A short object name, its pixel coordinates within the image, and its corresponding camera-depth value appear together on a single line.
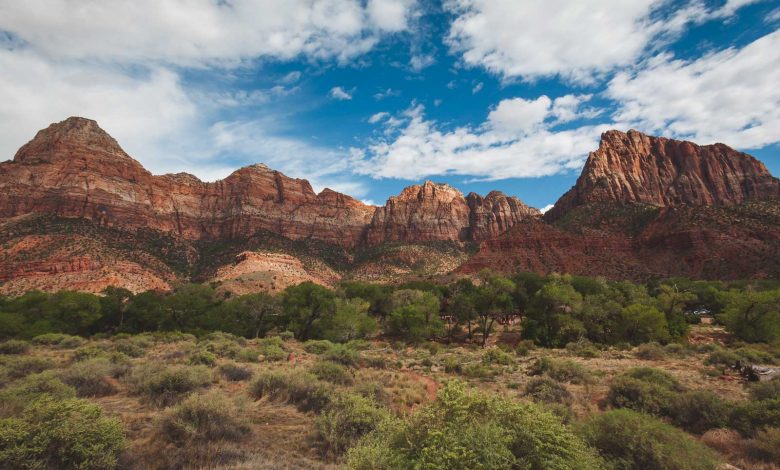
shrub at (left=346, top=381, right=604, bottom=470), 4.57
